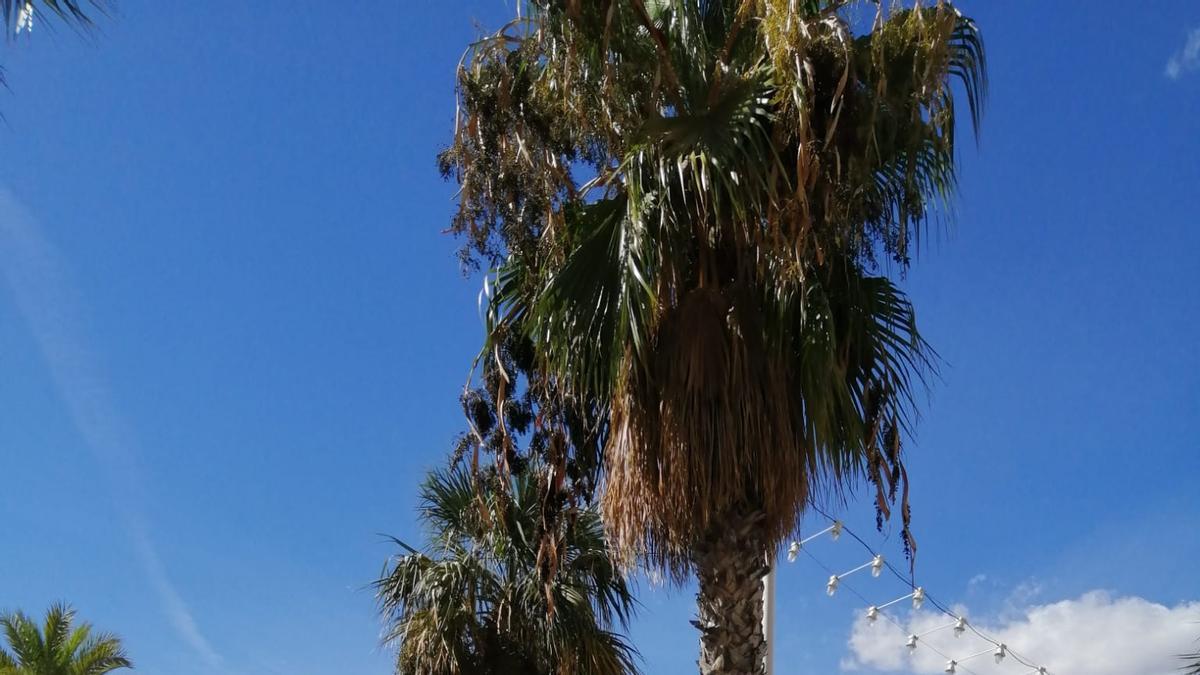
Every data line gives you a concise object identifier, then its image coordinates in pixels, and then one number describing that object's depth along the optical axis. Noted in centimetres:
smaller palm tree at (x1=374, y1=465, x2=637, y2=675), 1303
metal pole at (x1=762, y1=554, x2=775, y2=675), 1248
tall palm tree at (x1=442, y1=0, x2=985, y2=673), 768
